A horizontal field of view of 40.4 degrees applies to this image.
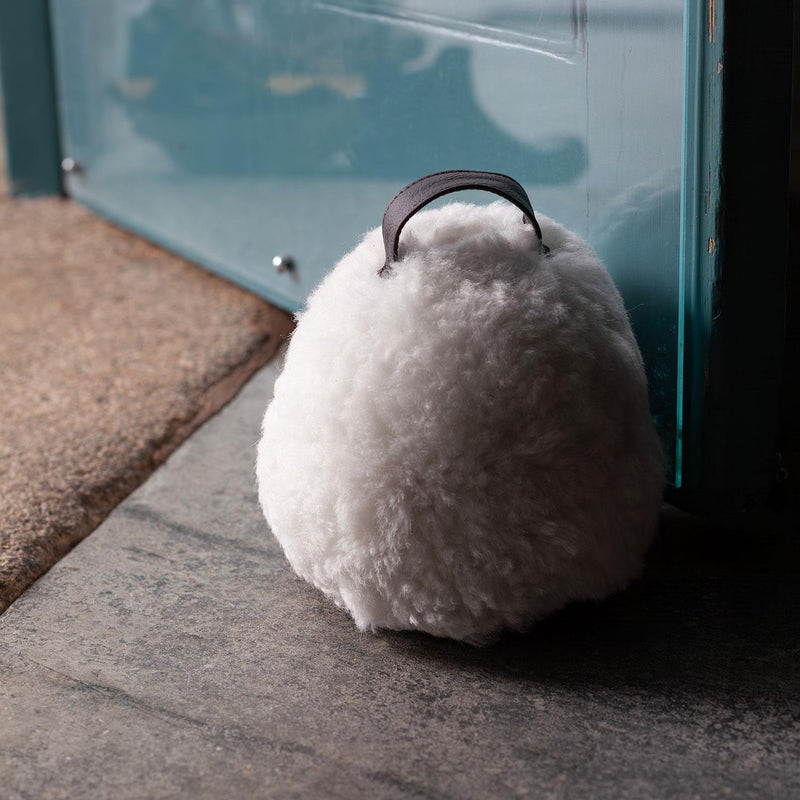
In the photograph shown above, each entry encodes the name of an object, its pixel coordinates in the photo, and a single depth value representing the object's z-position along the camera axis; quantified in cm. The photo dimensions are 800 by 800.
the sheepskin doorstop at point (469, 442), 108
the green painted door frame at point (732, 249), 109
